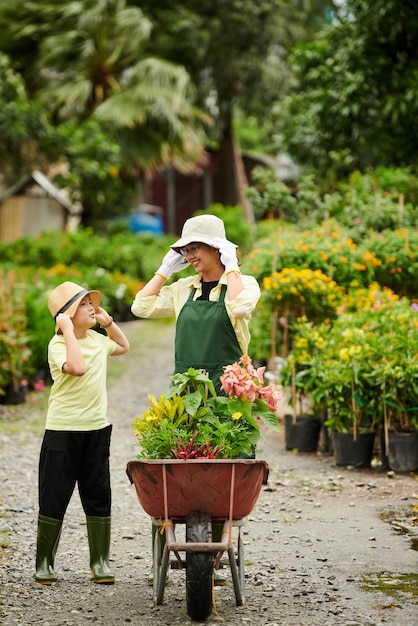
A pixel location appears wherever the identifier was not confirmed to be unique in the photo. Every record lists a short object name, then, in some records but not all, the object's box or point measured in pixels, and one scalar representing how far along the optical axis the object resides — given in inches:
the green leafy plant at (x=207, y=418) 270.0
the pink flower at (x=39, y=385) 702.6
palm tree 1456.1
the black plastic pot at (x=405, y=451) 454.8
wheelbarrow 256.6
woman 284.4
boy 297.1
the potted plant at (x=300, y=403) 509.5
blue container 1835.9
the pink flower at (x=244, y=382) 269.1
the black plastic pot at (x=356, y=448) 470.3
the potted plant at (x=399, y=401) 452.5
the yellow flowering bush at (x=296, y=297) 562.7
